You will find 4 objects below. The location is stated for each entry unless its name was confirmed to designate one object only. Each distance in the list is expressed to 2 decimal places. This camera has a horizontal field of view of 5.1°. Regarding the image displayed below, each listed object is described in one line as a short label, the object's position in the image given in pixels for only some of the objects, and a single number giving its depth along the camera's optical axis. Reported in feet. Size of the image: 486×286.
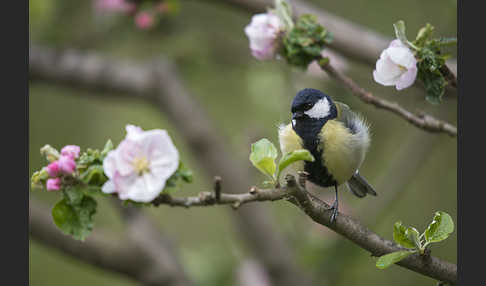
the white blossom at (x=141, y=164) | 12.57
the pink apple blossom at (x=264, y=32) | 13.22
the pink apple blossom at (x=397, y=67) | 12.80
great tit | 12.98
